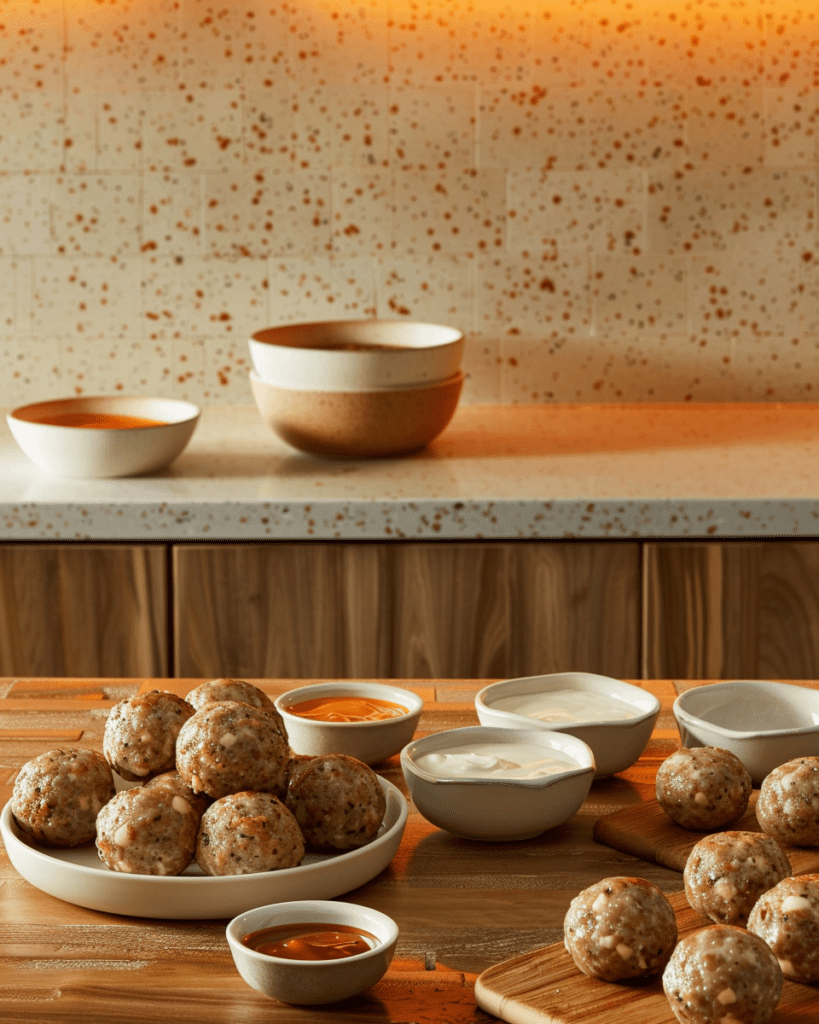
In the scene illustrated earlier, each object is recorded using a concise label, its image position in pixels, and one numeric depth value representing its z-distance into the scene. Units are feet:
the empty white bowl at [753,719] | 4.38
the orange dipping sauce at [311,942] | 3.75
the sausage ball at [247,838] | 3.92
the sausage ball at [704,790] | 4.20
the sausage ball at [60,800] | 4.04
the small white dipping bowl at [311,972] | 3.67
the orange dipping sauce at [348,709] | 4.58
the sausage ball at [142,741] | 4.12
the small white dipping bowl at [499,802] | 4.13
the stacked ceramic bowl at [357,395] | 6.91
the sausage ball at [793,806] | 4.11
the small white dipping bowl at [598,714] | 4.41
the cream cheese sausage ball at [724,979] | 3.60
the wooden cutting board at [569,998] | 3.67
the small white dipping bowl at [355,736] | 4.48
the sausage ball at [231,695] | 4.26
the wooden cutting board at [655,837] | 4.12
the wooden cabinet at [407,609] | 6.48
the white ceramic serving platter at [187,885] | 3.90
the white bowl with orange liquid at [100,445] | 6.64
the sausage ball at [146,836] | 3.92
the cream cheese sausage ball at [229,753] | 4.02
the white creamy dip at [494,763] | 4.25
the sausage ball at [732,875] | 3.88
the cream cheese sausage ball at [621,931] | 3.72
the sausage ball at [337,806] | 4.04
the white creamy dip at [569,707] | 4.55
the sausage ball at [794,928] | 3.71
